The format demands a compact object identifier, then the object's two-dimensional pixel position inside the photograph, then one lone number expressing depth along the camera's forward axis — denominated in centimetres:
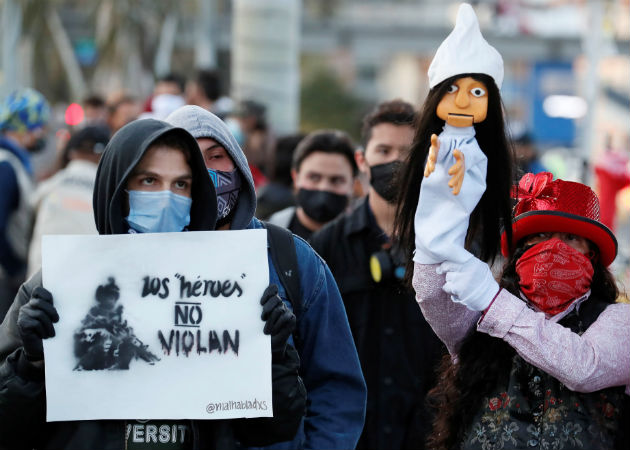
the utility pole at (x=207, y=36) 2903
